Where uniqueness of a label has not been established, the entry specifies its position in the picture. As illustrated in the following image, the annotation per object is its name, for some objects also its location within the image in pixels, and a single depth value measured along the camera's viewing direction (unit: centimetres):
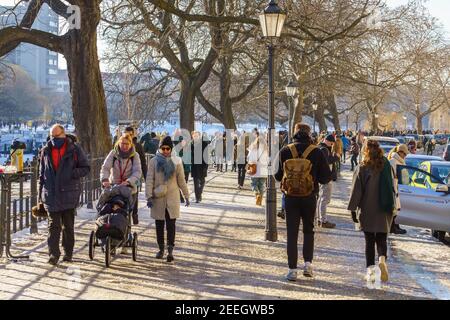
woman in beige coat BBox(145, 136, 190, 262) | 1027
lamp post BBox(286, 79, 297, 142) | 2981
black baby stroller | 960
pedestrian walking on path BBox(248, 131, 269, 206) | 1785
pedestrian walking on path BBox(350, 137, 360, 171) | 3444
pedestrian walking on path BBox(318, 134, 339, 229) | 1448
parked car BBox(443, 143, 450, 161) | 3273
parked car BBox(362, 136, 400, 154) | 3517
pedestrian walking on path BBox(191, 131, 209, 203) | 1895
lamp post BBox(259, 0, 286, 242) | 1262
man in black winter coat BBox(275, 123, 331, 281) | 907
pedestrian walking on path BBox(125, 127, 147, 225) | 1208
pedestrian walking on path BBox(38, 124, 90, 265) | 976
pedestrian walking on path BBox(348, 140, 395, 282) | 891
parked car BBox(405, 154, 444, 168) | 1848
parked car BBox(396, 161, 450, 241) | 1396
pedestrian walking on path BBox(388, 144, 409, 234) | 1468
